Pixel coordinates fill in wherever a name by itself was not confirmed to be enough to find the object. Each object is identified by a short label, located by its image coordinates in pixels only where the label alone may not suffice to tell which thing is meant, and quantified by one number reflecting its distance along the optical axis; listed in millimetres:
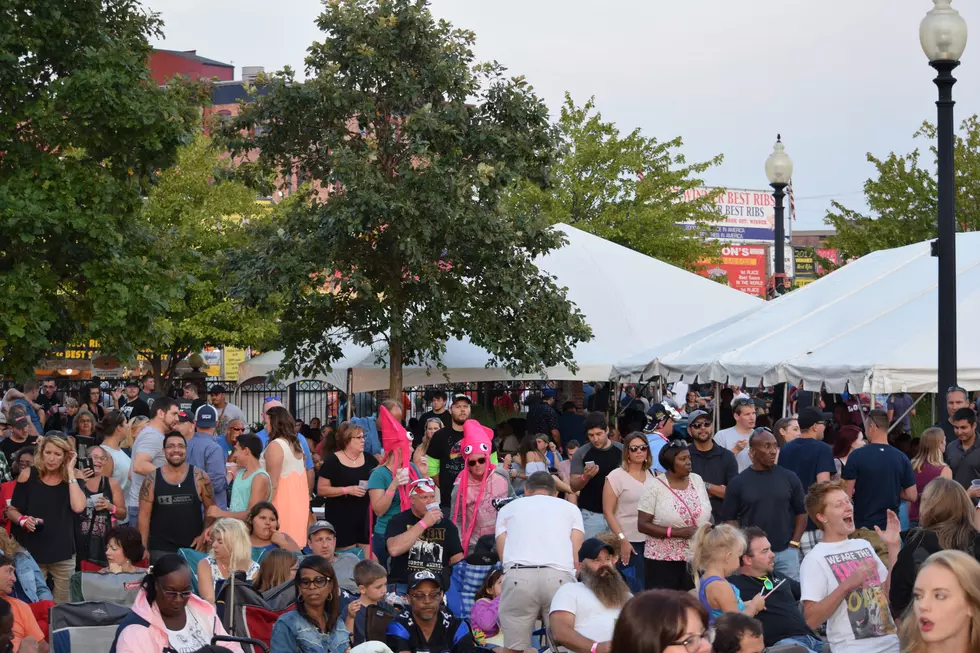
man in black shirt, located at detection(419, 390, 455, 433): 14430
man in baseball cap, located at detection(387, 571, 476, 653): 7664
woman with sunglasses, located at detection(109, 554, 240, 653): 6371
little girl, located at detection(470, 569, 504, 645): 9172
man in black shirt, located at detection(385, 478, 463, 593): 9086
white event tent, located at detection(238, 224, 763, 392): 21969
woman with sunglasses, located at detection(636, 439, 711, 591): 9773
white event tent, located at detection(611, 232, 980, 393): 15195
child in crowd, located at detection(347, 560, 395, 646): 7891
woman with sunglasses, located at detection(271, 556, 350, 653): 7180
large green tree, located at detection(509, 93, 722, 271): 38688
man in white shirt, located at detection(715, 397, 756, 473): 12500
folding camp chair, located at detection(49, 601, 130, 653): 7855
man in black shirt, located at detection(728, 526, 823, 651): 7398
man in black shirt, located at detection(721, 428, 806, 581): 9797
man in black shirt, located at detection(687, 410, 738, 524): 11141
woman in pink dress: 10344
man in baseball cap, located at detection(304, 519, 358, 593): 9148
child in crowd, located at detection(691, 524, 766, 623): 7223
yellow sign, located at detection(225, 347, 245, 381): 55594
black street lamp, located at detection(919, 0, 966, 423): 12859
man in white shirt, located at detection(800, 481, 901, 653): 6840
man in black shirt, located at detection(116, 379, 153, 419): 15773
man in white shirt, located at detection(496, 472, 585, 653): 8344
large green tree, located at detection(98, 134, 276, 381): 40062
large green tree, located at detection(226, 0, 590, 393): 20203
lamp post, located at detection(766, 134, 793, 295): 21656
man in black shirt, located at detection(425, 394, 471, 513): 11898
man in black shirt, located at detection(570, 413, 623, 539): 11805
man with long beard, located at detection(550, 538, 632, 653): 7211
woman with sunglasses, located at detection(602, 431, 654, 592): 10602
